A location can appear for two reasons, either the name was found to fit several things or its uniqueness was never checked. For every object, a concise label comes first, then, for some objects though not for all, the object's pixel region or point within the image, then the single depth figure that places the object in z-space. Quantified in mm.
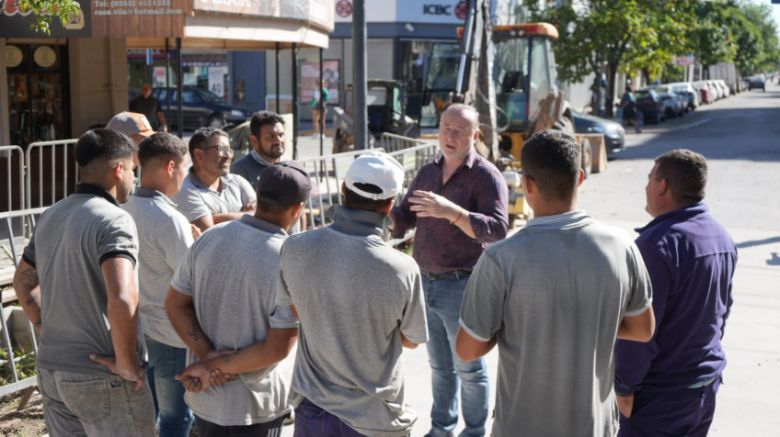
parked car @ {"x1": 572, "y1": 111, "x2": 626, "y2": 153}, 23609
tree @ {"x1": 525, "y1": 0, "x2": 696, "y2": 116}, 34625
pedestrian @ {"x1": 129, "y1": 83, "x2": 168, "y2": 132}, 16172
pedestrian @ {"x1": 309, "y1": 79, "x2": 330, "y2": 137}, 15898
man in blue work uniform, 3721
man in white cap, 3379
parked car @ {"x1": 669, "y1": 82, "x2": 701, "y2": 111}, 48531
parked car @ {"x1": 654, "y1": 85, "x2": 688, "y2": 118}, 43844
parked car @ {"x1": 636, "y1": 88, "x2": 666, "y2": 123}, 40406
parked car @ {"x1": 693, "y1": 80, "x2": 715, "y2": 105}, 59481
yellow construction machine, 18781
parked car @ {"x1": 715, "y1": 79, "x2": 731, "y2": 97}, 71138
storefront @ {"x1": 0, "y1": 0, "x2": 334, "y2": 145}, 11102
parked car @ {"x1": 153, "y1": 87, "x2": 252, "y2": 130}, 31266
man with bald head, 4984
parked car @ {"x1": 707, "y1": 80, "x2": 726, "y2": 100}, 65944
